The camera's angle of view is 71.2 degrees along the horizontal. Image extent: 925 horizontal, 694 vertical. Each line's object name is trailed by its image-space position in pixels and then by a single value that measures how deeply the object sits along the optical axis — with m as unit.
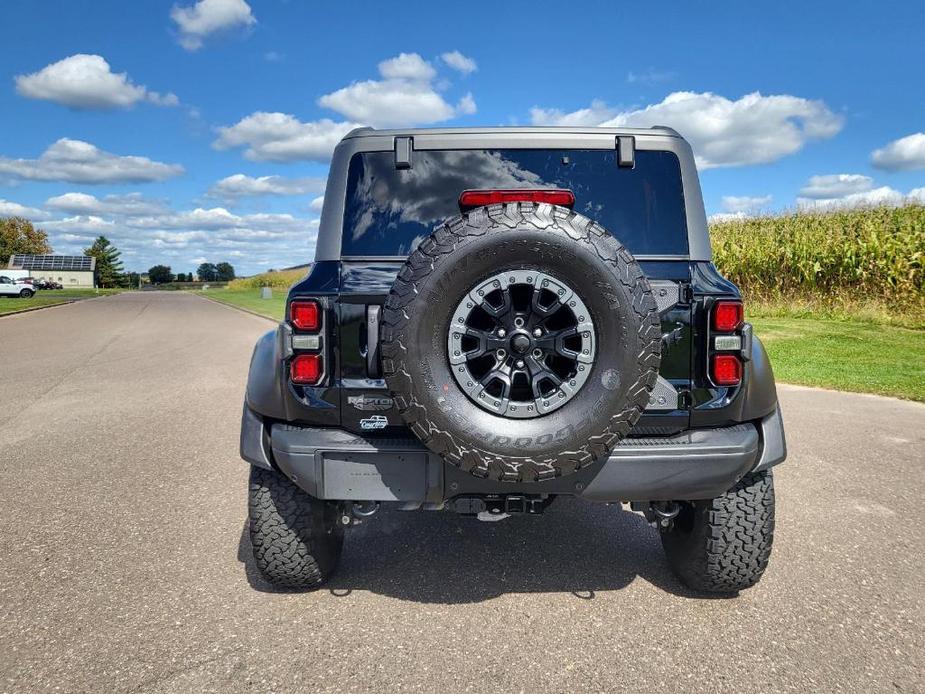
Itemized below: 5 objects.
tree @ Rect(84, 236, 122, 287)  127.06
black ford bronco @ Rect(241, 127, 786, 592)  2.27
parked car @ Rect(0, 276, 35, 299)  47.62
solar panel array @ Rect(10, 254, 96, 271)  114.19
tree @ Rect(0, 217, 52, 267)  118.19
